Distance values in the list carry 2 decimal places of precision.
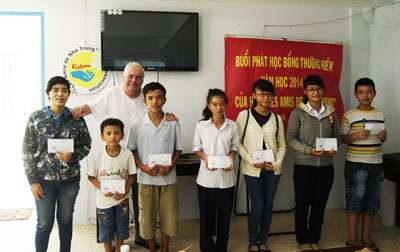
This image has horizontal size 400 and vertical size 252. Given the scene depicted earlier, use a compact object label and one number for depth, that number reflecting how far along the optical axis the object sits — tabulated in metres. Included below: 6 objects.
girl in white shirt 2.52
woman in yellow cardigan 2.63
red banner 3.54
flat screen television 3.27
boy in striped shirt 2.81
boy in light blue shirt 2.44
